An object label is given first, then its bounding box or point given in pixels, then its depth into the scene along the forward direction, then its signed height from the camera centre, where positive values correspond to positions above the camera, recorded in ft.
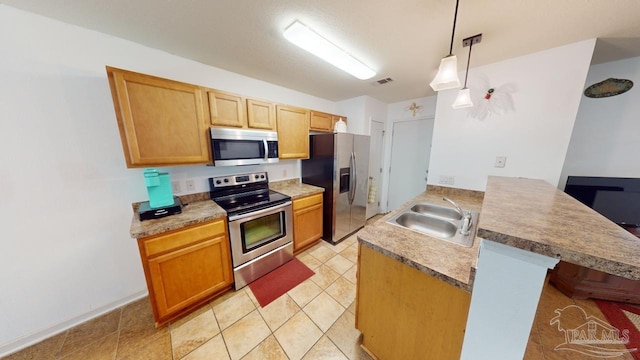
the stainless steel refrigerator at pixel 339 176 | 8.30 -1.35
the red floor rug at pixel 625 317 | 4.45 -4.70
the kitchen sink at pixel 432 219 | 4.80 -2.03
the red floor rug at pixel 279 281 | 6.01 -4.80
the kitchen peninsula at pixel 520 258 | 1.50 -0.94
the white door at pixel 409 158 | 10.49 -0.62
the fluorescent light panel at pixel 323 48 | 4.50 +2.82
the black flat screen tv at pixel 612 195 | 5.52 -1.48
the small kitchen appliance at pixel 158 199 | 4.81 -1.41
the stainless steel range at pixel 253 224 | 6.03 -2.73
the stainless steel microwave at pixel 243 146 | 5.94 +0.07
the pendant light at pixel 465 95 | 4.98 +1.50
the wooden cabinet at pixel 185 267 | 4.57 -3.32
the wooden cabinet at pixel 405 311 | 2.89 -2.99
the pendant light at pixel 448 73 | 3.95 +1.66
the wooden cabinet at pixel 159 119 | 4.51 +0.80
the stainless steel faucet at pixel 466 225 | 4.14 -1.79
